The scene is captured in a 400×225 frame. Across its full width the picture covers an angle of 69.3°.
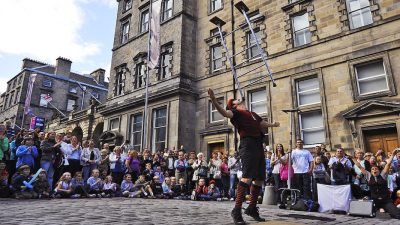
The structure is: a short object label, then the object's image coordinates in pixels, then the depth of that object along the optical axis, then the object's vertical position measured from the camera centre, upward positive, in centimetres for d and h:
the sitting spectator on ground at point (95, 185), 1047 -13
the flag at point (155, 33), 1836 +950
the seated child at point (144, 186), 1135 -17
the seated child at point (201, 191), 1156 -36
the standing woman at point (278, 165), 989 +59
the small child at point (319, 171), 916 +35
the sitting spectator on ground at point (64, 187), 955 -18
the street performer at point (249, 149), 464 +52
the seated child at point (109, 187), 1077 -20
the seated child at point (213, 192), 1168 -40
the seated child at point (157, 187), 1173 -21
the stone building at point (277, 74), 1273 +594
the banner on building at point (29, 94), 3538 +1037
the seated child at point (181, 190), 1198 -36
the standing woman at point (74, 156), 1060 +92
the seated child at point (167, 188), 1184 -26
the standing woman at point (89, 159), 1099 +82
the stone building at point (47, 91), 4362 +1420
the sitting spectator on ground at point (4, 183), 867 -6
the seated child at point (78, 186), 997 -16
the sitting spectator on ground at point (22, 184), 870 -8
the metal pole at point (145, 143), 1804 +237
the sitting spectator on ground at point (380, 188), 742 -14
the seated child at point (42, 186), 902 -15
